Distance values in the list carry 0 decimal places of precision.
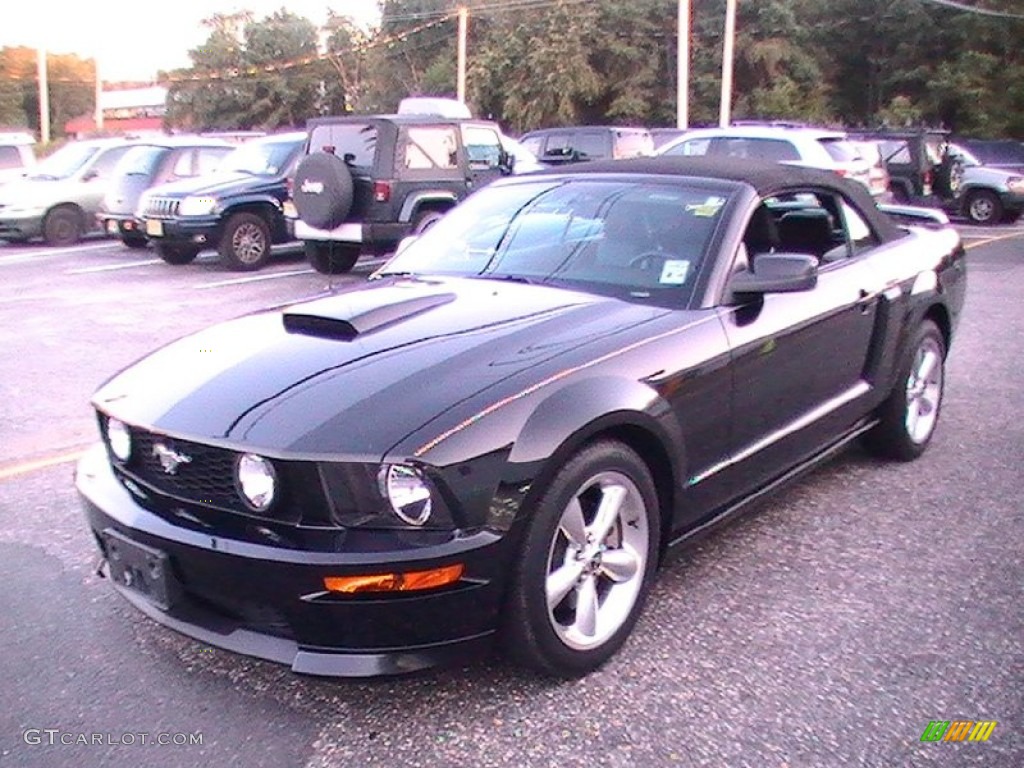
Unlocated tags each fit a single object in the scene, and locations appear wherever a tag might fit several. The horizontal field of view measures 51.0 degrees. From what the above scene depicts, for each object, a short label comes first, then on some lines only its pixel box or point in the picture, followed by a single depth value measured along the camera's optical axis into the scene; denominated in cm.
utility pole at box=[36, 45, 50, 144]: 3712
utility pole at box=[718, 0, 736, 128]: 2976
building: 6246
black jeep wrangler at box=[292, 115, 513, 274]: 1156
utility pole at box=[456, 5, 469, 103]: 4084
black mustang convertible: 276
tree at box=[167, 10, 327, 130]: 5631
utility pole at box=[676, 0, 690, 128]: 2947
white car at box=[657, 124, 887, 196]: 1312
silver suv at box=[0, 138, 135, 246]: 1558
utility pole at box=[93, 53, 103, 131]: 4166
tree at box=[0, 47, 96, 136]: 6228
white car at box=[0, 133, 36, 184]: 1784
